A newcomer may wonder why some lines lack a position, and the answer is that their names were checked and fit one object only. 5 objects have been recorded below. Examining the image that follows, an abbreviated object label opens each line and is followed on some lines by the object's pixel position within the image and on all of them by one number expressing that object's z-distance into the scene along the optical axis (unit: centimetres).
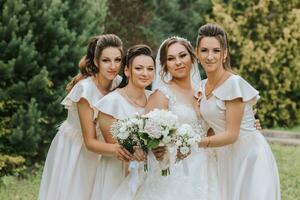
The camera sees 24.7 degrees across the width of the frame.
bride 545
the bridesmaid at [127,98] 548
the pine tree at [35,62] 1025
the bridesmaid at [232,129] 542
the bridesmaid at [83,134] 566
